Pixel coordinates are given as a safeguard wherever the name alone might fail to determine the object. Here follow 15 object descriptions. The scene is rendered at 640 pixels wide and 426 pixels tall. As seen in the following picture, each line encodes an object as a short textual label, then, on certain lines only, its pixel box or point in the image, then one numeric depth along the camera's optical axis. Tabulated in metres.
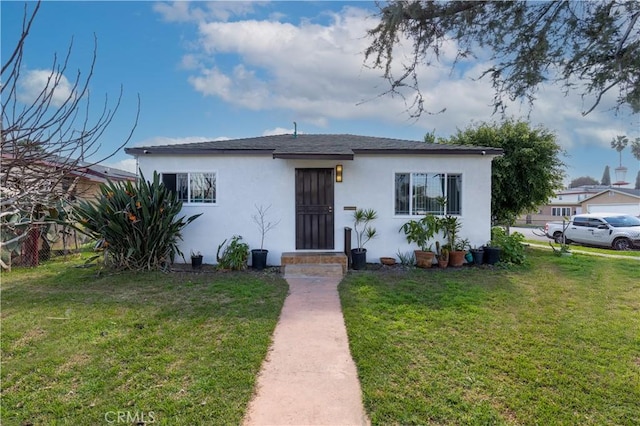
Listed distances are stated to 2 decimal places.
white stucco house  8.26
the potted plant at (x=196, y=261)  7.92
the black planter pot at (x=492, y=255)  8.22
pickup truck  13.70
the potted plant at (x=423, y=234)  7.99
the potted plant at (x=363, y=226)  8.24
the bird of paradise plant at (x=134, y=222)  7.08
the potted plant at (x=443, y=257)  8.02
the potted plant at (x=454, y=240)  8.06
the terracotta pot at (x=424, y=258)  7.96
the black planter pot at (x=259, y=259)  7.80
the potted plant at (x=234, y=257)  7.67
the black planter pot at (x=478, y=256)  8.22
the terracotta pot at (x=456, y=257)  8.04
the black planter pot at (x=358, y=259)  7.79
